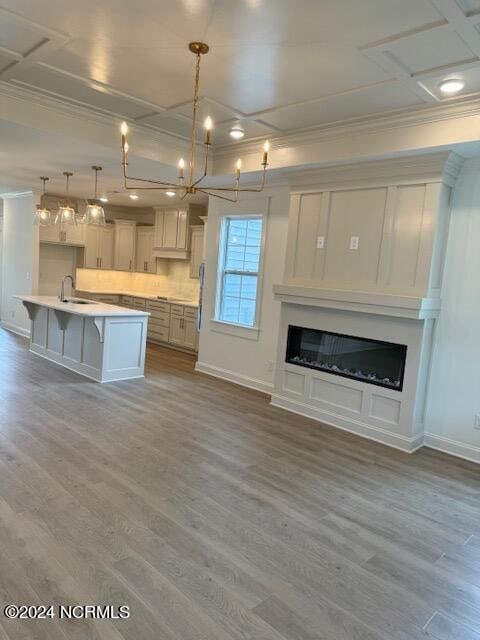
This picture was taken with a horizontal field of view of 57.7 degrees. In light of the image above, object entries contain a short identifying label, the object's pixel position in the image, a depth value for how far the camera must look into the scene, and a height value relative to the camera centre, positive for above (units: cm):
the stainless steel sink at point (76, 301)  625 -52
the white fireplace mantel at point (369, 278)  388 +10
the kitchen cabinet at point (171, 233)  803 +75
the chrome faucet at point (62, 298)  620 -49
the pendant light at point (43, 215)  553 +60
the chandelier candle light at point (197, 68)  261 +134
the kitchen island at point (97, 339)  533 -92
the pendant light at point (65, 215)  506 +58
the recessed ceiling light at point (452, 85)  303 +149
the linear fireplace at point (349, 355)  415 -70
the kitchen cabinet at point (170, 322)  754 -89
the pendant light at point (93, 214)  495 +59
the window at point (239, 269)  564 +13
